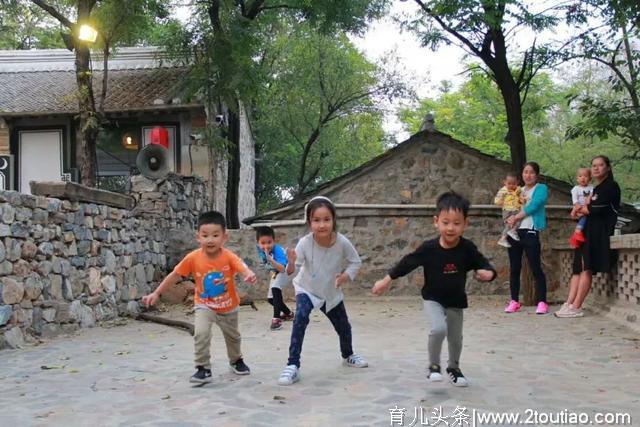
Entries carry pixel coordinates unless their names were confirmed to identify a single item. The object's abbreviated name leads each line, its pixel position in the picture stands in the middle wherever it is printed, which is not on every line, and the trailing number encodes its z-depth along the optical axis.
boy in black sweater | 4.32
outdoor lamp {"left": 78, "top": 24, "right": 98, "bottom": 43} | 12.20
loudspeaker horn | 12.19
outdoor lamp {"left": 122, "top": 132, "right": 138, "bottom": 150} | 17.56
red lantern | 16.39
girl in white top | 4.83
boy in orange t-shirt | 4.79
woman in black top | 7.40
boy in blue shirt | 7.55
